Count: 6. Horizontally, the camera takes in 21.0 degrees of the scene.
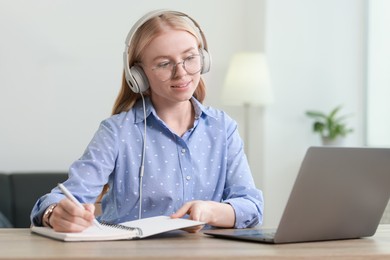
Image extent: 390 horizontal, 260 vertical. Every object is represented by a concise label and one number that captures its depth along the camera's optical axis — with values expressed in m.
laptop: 1.92
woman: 2.34
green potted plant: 4.85
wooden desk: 1.75
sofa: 4.36
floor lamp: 4.65
